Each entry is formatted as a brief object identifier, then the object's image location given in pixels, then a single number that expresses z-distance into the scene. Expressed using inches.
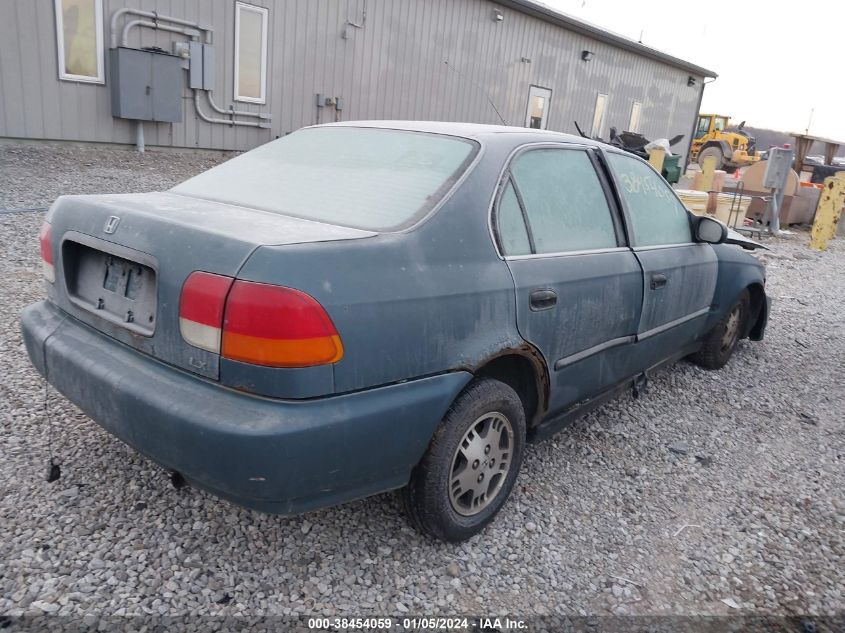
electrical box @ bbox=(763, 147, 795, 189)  467.8
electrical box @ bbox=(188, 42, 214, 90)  399.5
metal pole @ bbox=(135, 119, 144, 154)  393.1
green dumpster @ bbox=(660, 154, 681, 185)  632.0
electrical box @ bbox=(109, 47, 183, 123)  368.2
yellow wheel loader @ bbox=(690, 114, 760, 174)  1154.7
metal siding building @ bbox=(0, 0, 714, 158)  352.5
